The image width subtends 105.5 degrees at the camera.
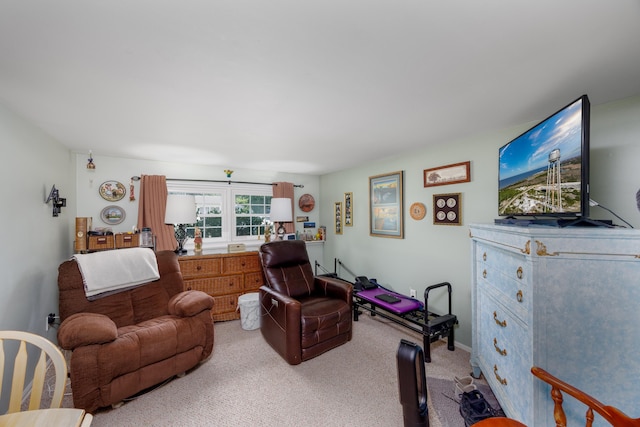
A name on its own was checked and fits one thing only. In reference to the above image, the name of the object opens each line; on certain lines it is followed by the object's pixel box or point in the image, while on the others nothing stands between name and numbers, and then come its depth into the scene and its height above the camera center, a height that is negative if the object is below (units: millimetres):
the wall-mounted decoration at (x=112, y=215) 3242 -9
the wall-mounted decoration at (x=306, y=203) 4699 +188
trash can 3098 -1276
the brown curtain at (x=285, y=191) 4352 +383
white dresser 1133 -529
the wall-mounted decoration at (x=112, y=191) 3228 +318
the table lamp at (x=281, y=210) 3371 +38
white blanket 2150 -526
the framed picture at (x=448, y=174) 2582 +418
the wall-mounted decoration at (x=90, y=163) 2818 +592
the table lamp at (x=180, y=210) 2842 +44
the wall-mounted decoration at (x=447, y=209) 2647 +26
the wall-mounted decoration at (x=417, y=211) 3014 +8
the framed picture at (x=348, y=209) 4180 +54
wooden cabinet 3213 -874
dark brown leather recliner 2350 -1020
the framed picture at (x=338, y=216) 4434 -69
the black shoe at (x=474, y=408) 1611 -1350
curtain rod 3377 +526
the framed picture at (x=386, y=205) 3324 +93
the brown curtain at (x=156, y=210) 3336 +54
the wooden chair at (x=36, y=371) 1067 -704
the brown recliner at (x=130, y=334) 1690 -965
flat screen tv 1290 +270
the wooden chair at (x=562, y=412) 880 -756
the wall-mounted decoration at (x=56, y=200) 2373 +146
